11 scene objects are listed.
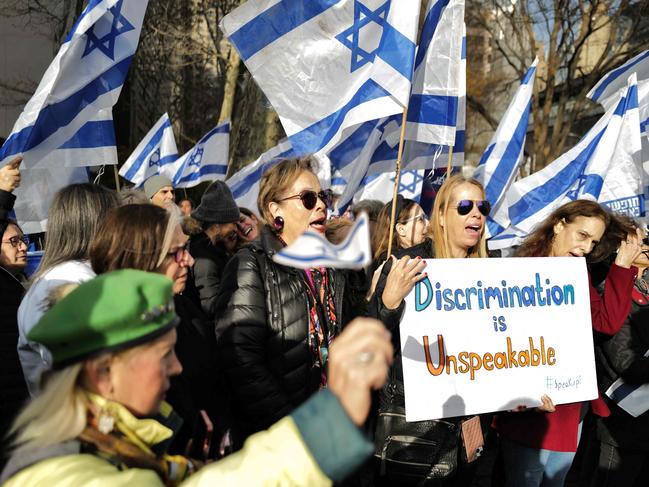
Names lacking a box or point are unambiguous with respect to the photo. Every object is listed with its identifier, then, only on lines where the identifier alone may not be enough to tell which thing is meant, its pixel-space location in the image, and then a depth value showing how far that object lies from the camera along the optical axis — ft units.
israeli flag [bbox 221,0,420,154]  13.58
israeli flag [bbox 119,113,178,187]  29.99
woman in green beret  4.13
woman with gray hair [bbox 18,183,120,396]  9.15
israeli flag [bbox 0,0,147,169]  15.30
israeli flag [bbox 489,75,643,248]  19.65
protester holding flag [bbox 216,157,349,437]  9.39
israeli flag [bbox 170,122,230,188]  30.01
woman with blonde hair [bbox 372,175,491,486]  10.15
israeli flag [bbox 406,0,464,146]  15.80
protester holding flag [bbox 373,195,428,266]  16.76
